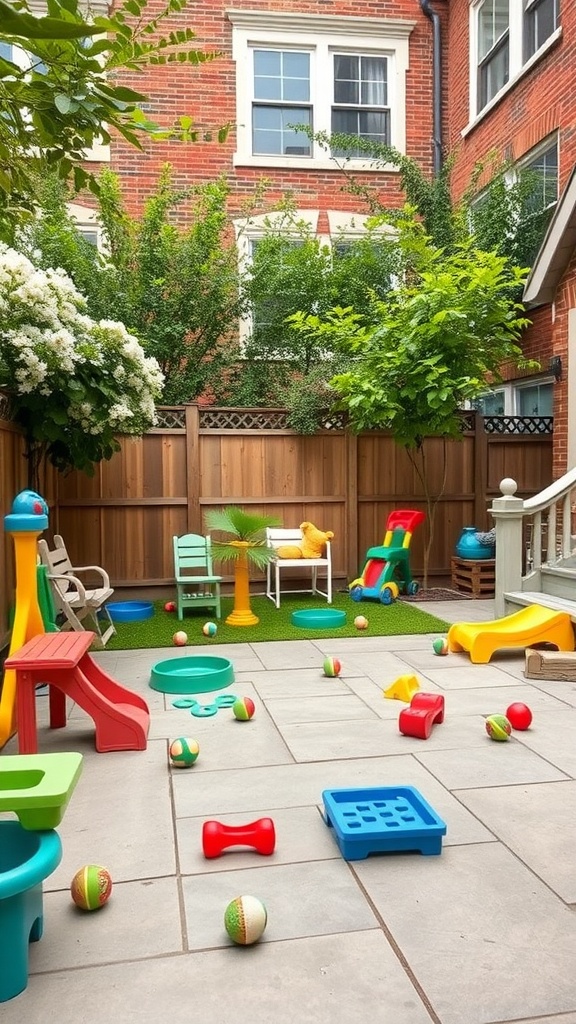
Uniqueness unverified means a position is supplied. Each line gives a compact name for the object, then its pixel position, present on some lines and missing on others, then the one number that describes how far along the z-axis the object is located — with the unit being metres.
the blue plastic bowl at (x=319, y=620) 6.61
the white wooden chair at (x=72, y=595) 5.21
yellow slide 5.43
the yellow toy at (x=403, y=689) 4.52
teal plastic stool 1.84
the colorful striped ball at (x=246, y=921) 2.05
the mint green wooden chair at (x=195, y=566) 7.01
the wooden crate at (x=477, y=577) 8.13
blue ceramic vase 8.14
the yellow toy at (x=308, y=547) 7.70
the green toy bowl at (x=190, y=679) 4.70
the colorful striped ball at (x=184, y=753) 3.40
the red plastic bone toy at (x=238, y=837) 2.61
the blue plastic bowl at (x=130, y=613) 7.10
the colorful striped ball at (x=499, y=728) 3.72
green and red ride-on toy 7.83
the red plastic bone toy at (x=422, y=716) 3.80
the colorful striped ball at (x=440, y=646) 5.60
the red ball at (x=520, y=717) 3.92
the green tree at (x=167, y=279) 8.49
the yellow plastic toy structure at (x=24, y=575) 3.82
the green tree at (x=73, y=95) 1.62
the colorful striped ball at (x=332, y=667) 5.00
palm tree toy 6.67
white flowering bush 5.06
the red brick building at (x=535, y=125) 7.92
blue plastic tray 2.60
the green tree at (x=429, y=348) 7.30
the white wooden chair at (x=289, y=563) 7.57
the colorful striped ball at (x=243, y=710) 4.09
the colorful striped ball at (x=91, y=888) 2.26
